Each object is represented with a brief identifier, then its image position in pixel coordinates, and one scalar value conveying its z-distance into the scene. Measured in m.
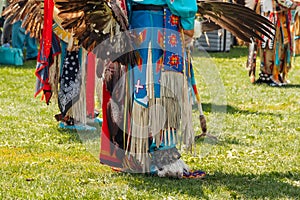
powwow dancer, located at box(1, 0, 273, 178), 6.58
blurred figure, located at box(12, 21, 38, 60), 19.56
